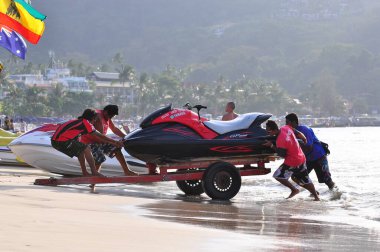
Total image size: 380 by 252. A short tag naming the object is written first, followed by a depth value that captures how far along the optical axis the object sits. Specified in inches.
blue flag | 823.7
